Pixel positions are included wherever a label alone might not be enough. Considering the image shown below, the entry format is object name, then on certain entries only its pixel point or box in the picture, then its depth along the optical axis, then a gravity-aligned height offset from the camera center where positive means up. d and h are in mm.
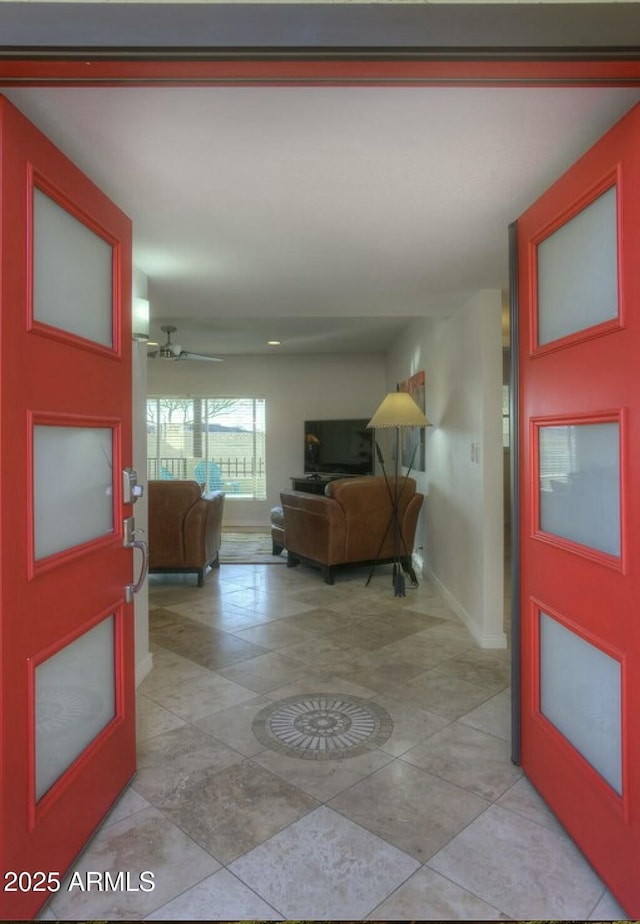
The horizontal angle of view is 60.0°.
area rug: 5902 -959
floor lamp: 4395 +406
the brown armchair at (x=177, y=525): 4648 -473
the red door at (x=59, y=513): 1294 -122
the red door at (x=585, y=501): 1372 -105
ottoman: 5875 -663
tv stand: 7287 -191
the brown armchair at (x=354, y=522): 4773 -479
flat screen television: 7578 +281
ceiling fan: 5426 +1152
